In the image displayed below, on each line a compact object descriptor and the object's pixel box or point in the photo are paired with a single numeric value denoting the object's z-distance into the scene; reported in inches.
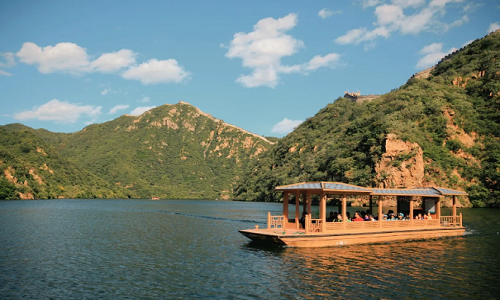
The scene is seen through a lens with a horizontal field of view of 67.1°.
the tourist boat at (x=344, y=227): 1000.9
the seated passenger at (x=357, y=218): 1151.5
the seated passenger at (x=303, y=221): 1118.6
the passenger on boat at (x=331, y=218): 1143.6
